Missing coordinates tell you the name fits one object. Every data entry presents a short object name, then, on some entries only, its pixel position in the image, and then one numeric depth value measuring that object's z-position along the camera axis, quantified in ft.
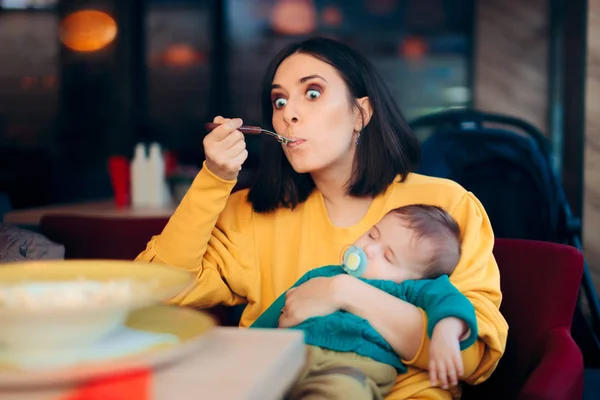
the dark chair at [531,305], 4.84
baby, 3.93
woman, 4.87
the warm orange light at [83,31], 16.97
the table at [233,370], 2.31
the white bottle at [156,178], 11.03
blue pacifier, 4.73
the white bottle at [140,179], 11.03
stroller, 8.30
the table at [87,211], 9.25
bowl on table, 2.43
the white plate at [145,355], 2.30
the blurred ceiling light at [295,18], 21.08
